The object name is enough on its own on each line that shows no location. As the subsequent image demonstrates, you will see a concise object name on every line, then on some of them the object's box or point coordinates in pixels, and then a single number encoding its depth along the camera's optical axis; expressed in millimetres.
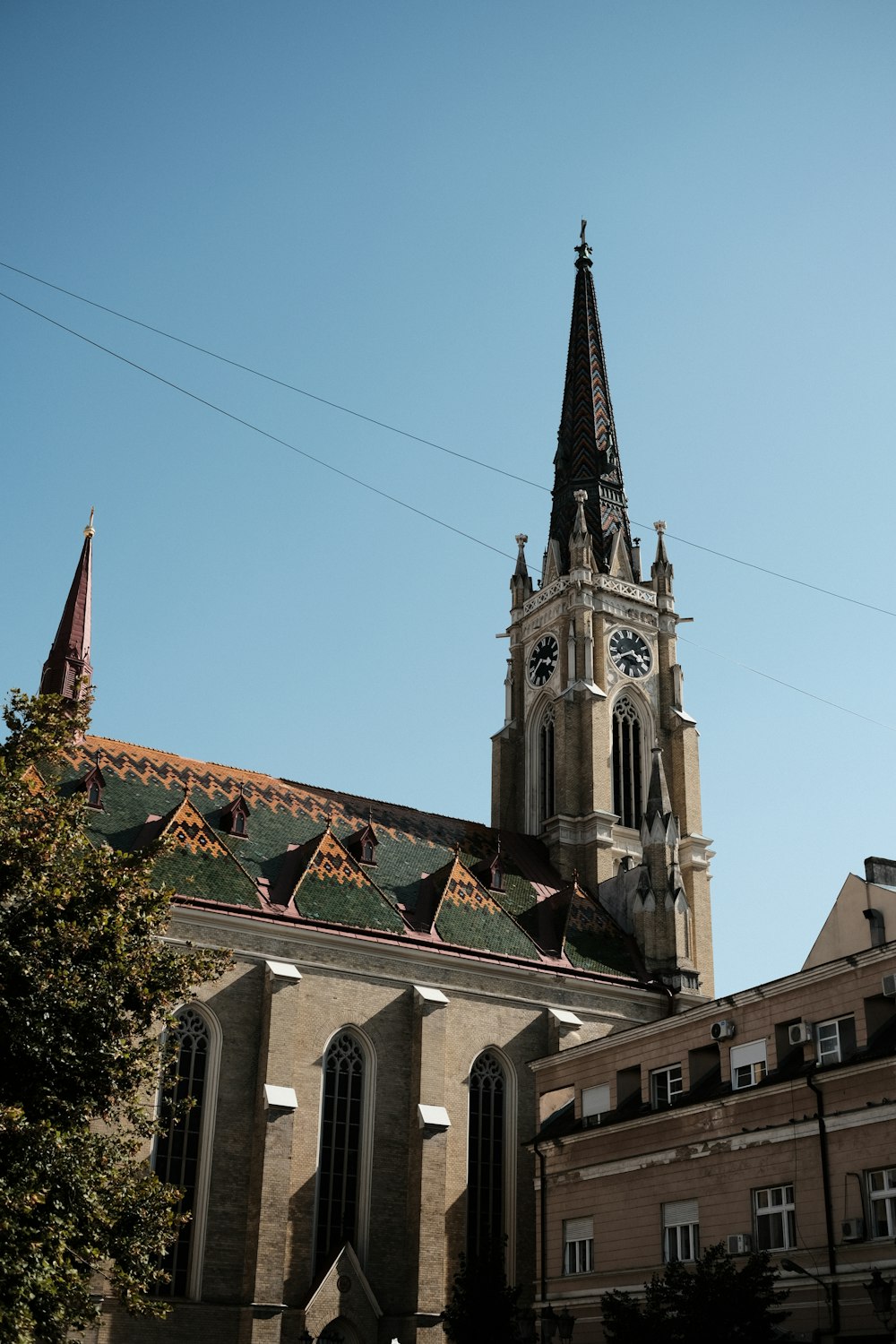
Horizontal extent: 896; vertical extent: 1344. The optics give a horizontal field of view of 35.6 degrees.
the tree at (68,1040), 20375
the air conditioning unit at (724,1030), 28781
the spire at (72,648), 44531
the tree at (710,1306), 23250
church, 34562
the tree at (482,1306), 31859
